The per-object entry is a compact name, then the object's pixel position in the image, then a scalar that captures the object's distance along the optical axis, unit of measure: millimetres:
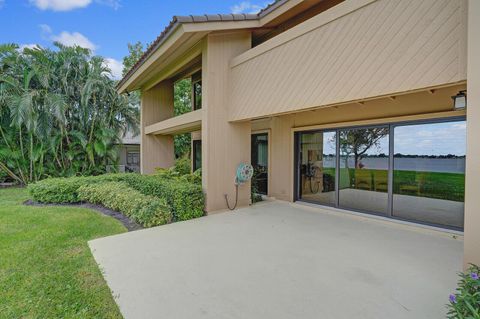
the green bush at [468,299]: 2127
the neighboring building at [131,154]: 21275
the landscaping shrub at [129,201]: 6418
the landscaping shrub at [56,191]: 9242
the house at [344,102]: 3707
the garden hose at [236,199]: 7748
